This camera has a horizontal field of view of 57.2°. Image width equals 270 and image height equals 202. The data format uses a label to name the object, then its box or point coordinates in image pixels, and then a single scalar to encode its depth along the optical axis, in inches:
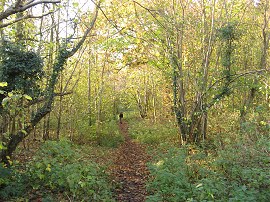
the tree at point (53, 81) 310.0
